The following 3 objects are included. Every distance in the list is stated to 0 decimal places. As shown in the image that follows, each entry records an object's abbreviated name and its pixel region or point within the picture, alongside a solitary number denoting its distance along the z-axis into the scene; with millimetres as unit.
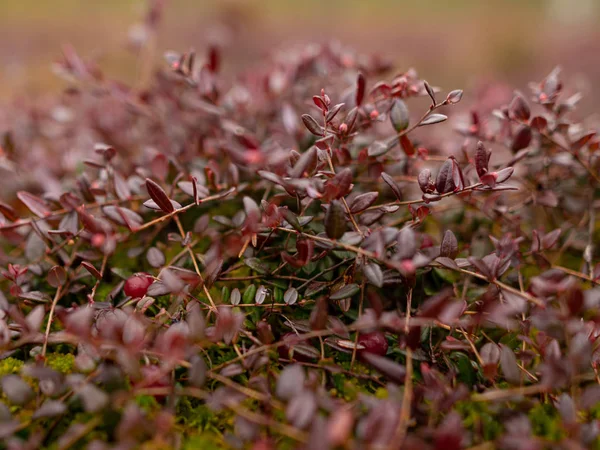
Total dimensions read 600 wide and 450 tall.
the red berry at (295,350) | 350
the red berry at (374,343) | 354
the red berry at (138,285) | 364
